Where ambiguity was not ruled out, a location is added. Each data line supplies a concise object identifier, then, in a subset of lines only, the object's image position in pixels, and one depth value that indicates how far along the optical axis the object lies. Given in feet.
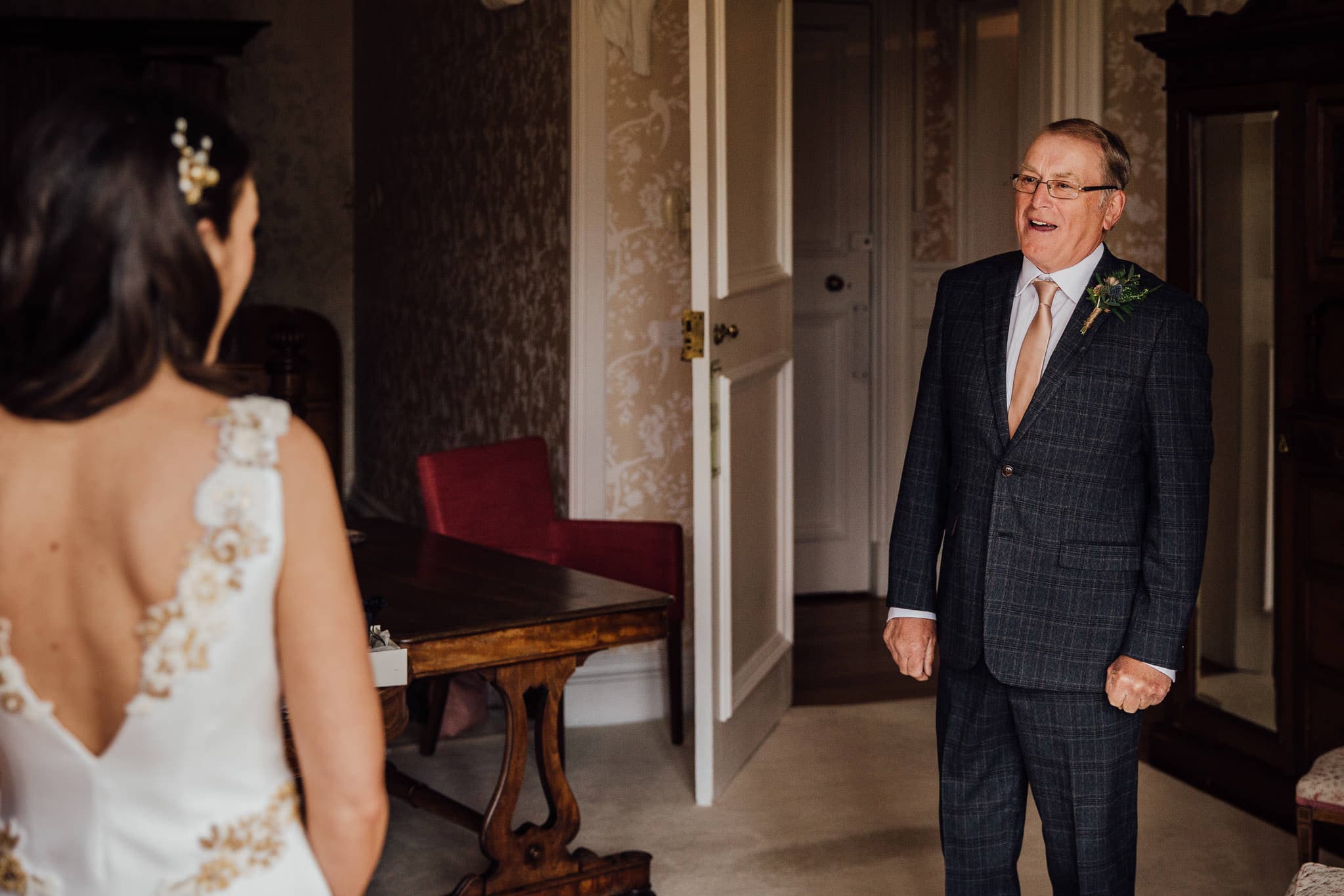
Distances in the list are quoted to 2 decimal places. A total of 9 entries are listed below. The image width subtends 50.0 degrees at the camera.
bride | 3.72
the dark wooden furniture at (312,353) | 22.85
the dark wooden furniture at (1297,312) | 11.08
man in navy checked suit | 7.32
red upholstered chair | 13.23
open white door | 11.81
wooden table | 9.30
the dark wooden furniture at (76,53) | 21.58
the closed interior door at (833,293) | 19.84
